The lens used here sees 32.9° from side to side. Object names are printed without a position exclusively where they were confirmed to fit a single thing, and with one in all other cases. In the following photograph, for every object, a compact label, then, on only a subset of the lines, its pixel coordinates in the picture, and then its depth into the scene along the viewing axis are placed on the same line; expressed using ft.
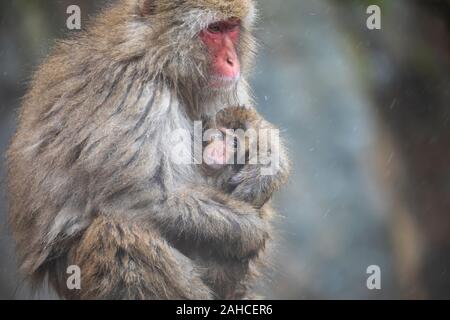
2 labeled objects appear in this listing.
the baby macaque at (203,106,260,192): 13.82
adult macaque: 13.32
